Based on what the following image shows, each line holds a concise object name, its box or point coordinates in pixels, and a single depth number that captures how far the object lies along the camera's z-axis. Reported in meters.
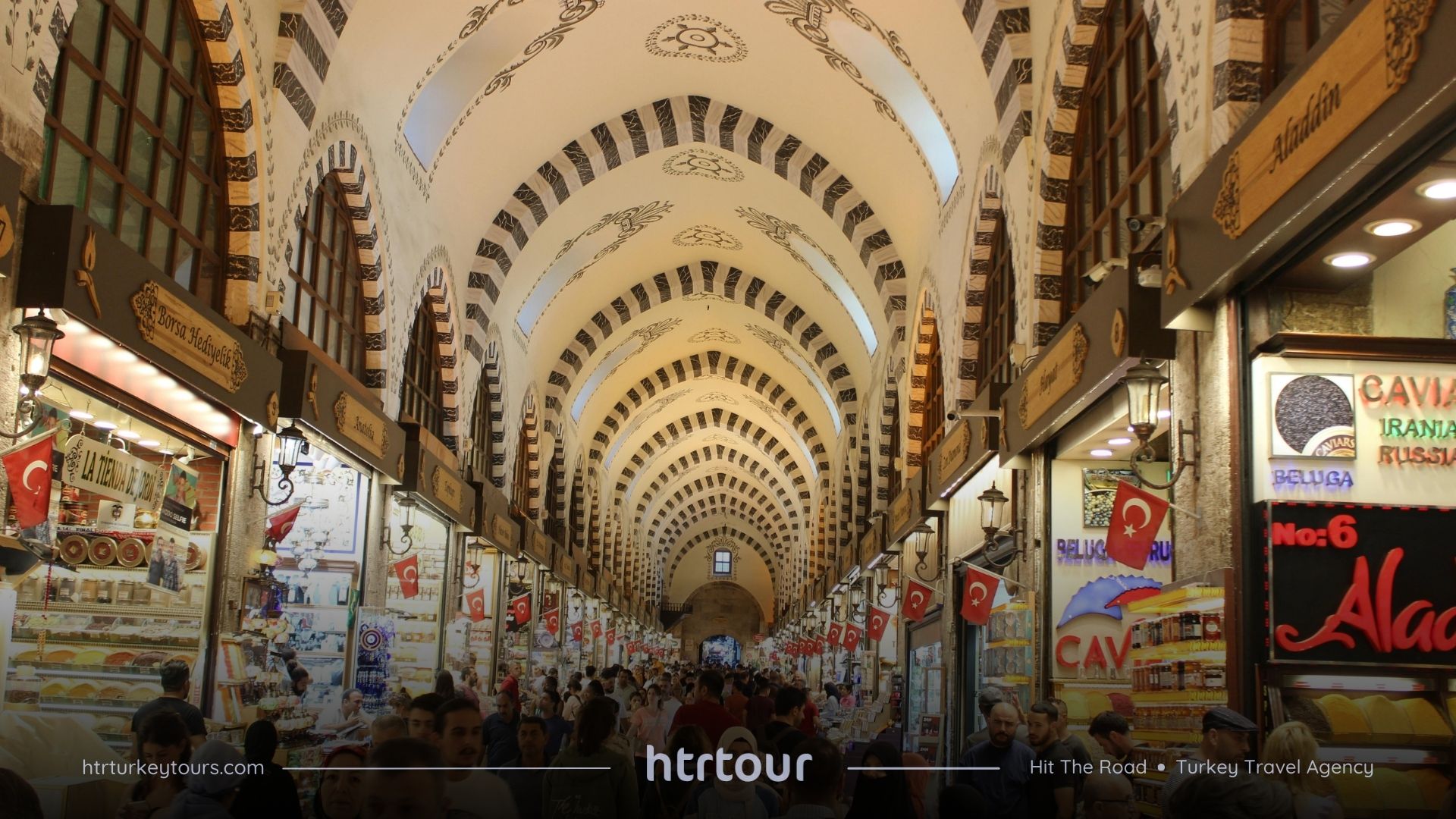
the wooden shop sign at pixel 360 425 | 8.27
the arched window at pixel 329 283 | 8.41
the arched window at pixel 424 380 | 11.30
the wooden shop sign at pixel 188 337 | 5.50
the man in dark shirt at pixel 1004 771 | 4.84
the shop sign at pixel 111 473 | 5.52
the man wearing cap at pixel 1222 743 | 3.92
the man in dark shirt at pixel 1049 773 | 4.79
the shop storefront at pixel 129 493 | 5.40
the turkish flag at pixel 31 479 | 4.71
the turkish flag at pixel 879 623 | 13.32
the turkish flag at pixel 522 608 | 14.45
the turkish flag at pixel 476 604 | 13.38
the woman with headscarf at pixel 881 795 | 3.93
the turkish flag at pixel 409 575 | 10.83
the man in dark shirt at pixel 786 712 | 6.40
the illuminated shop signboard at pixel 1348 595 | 4.31
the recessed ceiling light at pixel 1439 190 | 3.62
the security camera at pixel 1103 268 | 5.35
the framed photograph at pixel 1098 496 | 7.14
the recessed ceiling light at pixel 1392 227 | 3.91
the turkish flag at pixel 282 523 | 8.71
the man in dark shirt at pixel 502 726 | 6.33
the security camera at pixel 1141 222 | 4.95
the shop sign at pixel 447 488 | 10.88
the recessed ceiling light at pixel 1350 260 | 4.18
